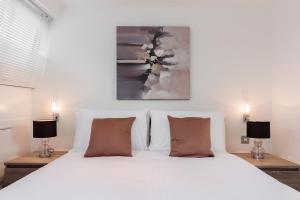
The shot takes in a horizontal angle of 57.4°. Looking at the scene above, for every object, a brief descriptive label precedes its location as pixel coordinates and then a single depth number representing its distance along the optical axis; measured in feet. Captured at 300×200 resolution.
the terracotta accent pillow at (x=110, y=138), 8.23
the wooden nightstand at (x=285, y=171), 8.32
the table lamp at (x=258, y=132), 9.19
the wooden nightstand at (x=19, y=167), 8.49
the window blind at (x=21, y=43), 7.93
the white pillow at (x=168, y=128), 9.25
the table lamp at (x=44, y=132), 9.21
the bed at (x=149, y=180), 4.65
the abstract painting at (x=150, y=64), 10.44
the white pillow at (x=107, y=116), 9.26
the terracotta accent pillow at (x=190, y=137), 8.31
